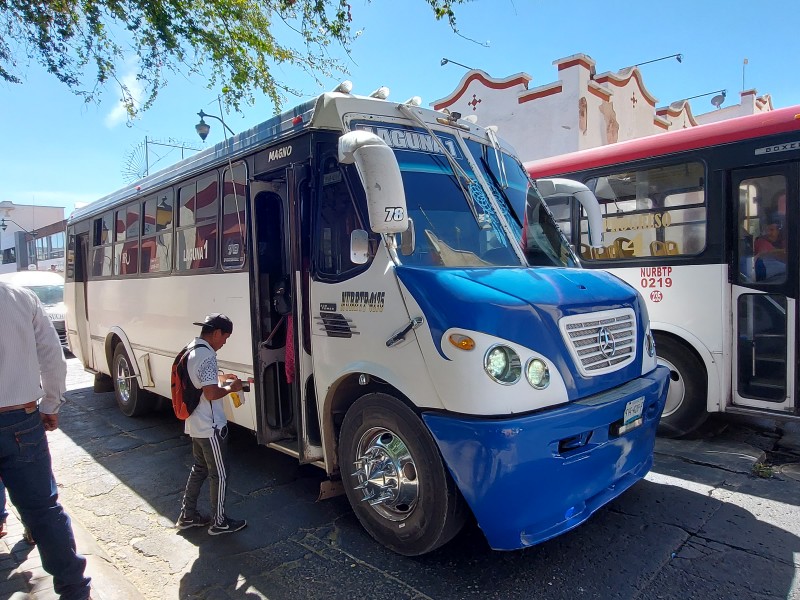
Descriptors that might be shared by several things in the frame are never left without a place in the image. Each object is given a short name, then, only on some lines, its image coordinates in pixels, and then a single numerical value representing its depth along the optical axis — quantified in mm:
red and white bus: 5242
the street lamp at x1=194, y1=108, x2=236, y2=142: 12328
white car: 15459
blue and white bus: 3102
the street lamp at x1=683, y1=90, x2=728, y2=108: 17859
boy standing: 3859
